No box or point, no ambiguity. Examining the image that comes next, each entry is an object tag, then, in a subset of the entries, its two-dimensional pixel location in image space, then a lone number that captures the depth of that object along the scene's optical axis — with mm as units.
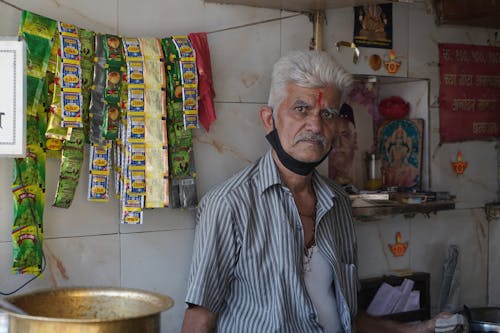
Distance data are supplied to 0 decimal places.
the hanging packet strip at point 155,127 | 2414
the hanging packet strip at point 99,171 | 2338
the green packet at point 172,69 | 2463
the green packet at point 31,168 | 2184
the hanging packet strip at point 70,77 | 2230
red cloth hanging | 2518
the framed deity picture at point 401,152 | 3379
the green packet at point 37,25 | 2170
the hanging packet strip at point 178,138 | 2475
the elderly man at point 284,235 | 2197
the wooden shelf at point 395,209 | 2849
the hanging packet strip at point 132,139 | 2379
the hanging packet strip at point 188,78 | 2477
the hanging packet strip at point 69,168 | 2264
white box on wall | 1569
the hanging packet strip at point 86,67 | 2291
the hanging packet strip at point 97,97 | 2320
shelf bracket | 2891
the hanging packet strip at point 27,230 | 2180
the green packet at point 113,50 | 2338
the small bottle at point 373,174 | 3297
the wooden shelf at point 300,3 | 2676
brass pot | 1321
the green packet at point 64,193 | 2262
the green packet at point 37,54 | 2170
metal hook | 2975
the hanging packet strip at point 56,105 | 2223
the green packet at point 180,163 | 2508
